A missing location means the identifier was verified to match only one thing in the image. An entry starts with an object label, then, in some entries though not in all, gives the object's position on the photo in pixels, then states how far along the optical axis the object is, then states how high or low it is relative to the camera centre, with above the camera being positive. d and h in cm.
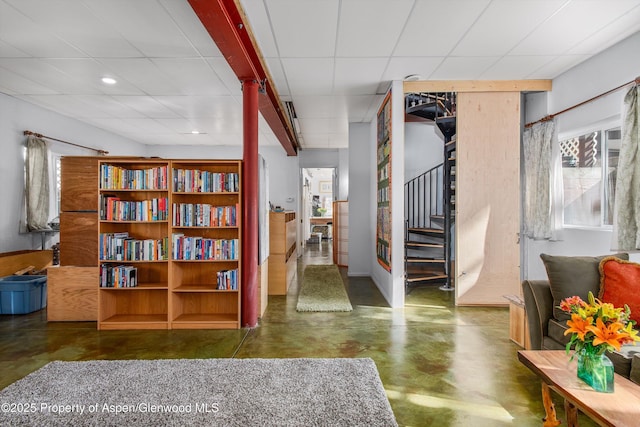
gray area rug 187 -120
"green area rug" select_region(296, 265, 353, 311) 417 -120
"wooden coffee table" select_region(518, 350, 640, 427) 135 -84
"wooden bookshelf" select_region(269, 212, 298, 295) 484 -60
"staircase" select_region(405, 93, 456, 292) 515 +17
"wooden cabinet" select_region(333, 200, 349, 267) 710 -43
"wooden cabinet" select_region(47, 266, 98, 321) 365 -92
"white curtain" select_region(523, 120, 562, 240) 396 +42
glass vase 152 -76
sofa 236 -59
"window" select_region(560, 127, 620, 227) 350 +45
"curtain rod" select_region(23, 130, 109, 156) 479 +123
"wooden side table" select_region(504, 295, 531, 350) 287 -102
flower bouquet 147 -58
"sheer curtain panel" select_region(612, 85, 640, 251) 289 +29
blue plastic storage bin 389 -102
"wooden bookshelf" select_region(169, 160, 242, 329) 342 -23
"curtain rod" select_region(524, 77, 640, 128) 295 +125
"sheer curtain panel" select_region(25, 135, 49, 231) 474 +45
